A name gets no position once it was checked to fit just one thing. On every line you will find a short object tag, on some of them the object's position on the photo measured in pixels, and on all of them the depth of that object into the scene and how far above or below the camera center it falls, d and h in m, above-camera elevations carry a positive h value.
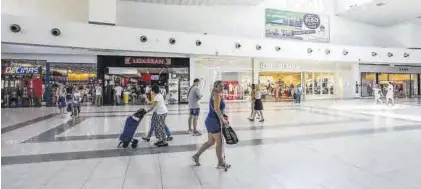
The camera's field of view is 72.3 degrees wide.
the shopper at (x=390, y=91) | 15.71 -0.07
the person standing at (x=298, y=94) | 19.52 -0.20
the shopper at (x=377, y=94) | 17.62 -0.22
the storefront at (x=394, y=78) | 26.53 +1.19
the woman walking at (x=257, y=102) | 9.61 -0.35
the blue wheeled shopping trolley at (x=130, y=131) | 5.63 -0.75
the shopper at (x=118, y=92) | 17.80 +0.05
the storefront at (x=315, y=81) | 24.53 +0.86
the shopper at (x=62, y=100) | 11.48 -0.27
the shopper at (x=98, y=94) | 17.22 -0.06
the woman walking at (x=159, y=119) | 5.73 -0.54
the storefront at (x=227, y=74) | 20.56 +1.30
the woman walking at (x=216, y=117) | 3.99 -0.36
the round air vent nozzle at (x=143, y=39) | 16.09 +3.01
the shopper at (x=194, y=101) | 7.15 -0.22
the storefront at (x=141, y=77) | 17.86 +1.01
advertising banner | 20.98 +4.95
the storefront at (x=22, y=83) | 16.70 +0.63
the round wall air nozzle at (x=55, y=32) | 14.20 +3.04
